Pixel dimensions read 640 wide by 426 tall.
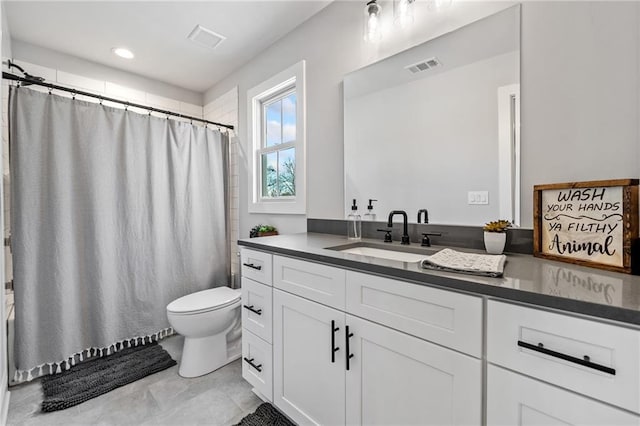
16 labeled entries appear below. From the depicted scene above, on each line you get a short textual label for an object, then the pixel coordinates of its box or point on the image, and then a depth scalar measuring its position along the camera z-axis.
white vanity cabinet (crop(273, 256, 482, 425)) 0.82
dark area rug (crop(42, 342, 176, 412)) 1.64
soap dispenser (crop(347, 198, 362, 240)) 1.71
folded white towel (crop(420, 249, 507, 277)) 0.82
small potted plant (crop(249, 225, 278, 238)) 2.30
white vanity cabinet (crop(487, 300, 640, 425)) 0.58
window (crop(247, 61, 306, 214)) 2.12
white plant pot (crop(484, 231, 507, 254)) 1.14
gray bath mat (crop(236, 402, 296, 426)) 1.41
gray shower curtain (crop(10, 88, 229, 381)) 1.80
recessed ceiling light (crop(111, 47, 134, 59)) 2.34
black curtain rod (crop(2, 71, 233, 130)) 1.69
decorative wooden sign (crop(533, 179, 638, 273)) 0.84
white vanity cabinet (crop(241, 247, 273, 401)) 1.46
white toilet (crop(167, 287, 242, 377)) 1.83
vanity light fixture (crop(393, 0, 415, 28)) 1.48
